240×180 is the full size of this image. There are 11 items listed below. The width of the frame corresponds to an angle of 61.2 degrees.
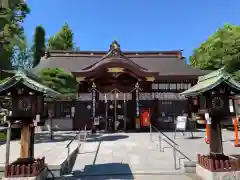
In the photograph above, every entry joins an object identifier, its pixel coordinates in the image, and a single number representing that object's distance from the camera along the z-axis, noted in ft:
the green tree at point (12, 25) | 35.07
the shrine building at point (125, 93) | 49.65
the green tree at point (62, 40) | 130.31
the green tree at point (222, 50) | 63.93
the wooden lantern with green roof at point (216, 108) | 17.81
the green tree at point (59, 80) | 46.65
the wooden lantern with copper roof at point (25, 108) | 17.17
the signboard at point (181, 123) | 36.67
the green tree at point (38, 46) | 121.39
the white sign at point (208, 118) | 18.04
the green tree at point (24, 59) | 116.06
